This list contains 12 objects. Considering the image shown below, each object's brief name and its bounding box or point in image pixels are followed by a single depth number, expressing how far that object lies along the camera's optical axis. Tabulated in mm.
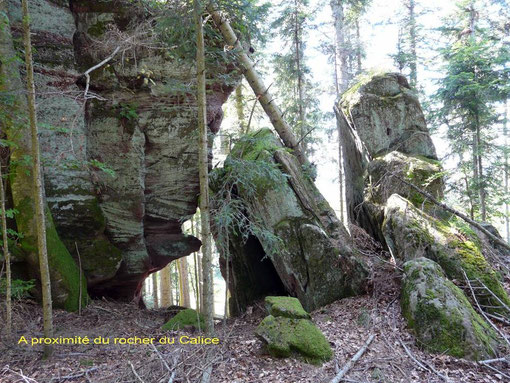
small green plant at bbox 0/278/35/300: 5814
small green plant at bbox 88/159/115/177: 6190
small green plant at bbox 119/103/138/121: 9625
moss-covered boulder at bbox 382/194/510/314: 6043
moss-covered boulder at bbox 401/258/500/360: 4777
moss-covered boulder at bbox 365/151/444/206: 8531
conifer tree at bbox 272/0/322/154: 13695
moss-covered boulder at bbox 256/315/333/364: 4750
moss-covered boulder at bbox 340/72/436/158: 9883
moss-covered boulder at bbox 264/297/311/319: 5293
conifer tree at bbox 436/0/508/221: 11281
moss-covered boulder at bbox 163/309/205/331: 6707
